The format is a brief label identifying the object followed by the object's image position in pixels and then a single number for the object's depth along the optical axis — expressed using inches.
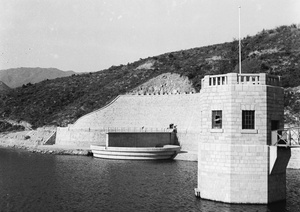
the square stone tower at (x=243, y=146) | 1185.4
